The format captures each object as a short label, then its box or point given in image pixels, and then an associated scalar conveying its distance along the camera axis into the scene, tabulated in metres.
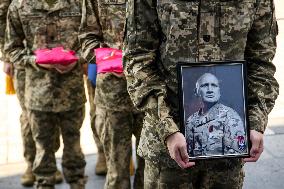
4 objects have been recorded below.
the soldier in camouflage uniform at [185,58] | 2.01
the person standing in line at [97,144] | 4.49
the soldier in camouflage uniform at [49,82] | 3.57
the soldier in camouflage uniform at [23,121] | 4.07
